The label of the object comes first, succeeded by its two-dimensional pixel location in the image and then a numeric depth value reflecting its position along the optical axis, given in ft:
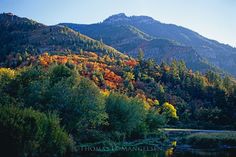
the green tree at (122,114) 249.34
